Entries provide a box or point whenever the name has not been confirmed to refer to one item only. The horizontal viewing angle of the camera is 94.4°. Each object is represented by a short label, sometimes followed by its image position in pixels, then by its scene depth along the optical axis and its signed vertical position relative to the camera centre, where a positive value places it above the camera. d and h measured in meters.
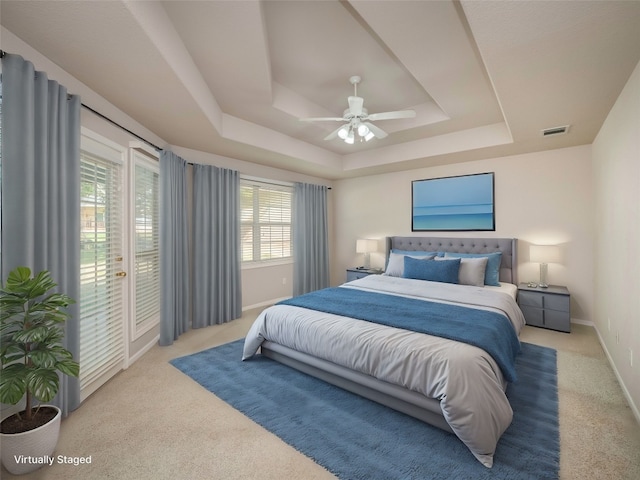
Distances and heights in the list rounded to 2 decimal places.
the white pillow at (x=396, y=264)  4.53 -0.42
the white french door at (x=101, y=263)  2.38 -0.21
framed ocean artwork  4.51 +0.55
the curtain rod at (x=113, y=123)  1.76 +1.02
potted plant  1.53 -0.69
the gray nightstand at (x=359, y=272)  5.32 -0.63
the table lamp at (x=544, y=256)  3.81 -0.25
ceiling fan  2.75 +1.14
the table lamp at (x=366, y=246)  5.43 -0.15
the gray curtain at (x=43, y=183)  1.68 +0.35
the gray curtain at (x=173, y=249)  3.38 -0.12
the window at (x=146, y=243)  3.12 -0.05
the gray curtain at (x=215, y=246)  4.00 -0.11
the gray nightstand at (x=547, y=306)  3.65 -0.88
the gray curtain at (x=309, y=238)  5.47 +0.00
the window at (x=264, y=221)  4.82 +0.30
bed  1.77 -0.81
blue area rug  1.65 -1.27
